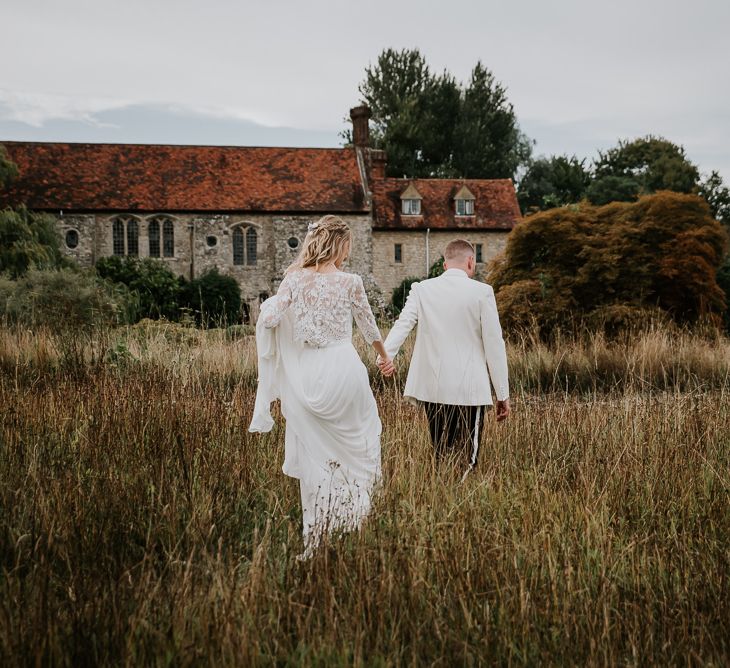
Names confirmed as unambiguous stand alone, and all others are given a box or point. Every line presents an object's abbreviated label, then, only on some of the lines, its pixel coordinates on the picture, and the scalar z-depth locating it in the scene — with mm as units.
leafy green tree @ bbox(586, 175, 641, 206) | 47781
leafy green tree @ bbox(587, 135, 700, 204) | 48156
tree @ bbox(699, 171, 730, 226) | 48875
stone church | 34812
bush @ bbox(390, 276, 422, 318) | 36531
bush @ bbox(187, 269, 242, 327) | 33625
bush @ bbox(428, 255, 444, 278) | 36538
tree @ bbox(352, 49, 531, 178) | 51094
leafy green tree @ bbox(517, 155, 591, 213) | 52094
